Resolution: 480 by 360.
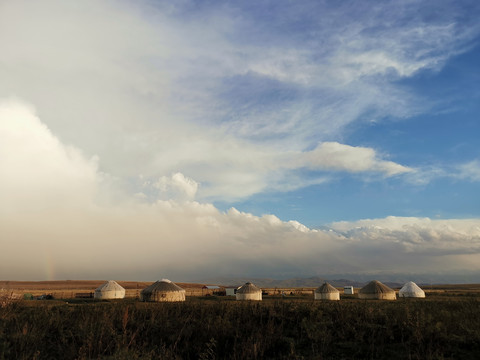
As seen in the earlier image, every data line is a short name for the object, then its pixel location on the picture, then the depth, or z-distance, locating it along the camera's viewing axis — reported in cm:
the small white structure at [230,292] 8206
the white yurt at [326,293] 6046
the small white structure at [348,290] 9519
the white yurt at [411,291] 7017
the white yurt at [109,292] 6334
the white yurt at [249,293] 5925
